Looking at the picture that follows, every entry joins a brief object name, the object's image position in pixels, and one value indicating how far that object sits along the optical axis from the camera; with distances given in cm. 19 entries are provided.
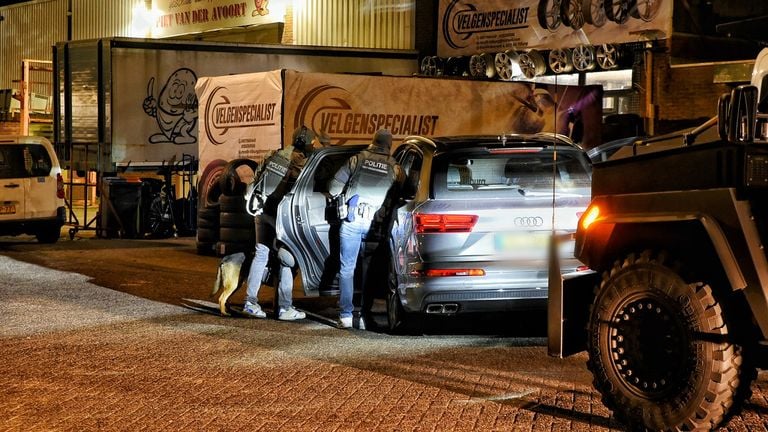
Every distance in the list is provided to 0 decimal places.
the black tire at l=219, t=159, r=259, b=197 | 1522
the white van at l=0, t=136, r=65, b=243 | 2083
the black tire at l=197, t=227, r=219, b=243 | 1814
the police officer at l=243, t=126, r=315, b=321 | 1084
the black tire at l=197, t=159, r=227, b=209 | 1831
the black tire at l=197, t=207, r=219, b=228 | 1827
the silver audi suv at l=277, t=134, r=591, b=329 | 911
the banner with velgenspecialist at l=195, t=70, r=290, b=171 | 1769
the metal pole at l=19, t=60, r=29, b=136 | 3072
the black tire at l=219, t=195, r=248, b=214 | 1490
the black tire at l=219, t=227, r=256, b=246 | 1384
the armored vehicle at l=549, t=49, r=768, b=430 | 542
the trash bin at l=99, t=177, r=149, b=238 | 2303
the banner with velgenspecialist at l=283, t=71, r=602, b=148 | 1789
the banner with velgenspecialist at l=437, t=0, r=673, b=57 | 2194
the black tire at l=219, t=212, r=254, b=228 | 1435
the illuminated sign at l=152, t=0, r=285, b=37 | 3109
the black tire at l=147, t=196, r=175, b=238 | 2317
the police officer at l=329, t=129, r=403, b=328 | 991
